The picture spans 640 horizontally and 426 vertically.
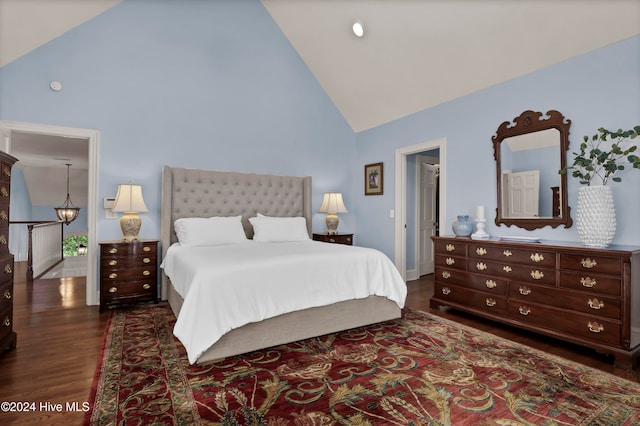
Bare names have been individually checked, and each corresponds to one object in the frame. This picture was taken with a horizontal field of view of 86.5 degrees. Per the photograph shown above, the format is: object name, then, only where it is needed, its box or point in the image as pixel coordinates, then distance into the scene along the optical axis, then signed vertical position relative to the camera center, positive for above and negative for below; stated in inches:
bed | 100.9 -4.1
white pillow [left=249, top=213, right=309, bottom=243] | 170.9 -8.0
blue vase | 149.3 -5.3
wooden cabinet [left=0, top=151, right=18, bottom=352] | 95.6 -16.3
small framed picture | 213.6 +22.7
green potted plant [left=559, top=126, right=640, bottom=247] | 106.5 +13.9
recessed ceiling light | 164.4 +90.7
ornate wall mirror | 127.3 +18.5
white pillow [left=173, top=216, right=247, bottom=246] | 153.8 -8.4
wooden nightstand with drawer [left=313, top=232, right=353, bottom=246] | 202.8 -14.5
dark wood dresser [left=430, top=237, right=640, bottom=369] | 97.0 -24.6
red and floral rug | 71.2 -42.1
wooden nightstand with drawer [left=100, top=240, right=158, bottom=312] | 146.0 -26.2
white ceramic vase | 106.6 -0.2
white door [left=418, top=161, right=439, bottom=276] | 232.1 -0.9
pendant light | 366.0 -1.4
